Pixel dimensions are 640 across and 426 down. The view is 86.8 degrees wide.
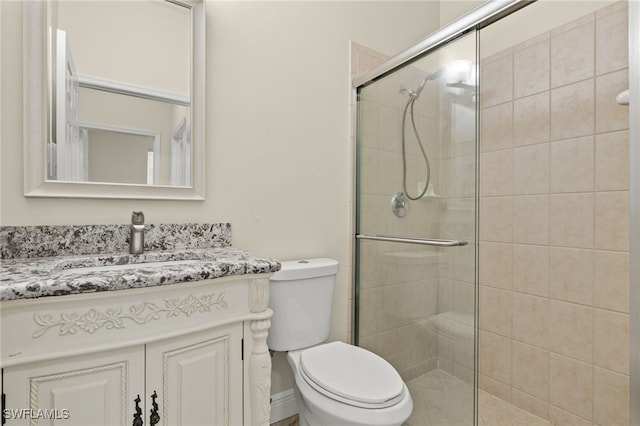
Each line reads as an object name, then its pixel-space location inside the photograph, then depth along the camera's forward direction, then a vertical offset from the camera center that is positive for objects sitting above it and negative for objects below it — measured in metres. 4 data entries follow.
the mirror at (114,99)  1.13 +0.42
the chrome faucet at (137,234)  1.22 -0.08
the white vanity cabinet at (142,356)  0.79 -0.39
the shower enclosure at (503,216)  1.39 -0.02
